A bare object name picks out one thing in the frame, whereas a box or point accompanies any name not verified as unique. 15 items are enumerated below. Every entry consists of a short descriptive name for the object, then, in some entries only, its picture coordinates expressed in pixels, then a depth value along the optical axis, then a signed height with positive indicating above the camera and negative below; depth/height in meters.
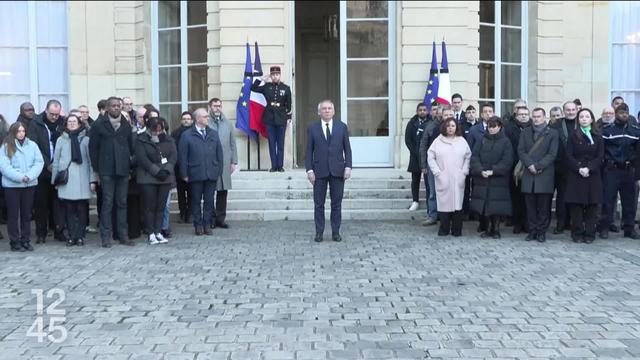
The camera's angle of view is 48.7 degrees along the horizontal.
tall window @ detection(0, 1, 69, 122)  14.79 +1.87
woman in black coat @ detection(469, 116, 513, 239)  9.62 -0.45
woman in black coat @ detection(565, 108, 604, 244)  9.25 -0.33
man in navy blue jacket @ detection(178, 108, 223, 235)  10.02 -0.30
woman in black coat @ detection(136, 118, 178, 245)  9.28 -0.38
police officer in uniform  9.72 -0.32
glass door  13.58 +1.21
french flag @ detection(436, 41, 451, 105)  12.61 +1.06
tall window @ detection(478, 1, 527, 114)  14.23 +1.81
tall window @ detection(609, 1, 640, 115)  14.56 +1.85
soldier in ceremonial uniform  12.41 +0.56
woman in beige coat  9.77 -0.39
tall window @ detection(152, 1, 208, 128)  14.34 +1.78
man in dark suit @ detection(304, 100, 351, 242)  9.45 -0.26
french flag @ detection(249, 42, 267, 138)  12.68 +0.67
